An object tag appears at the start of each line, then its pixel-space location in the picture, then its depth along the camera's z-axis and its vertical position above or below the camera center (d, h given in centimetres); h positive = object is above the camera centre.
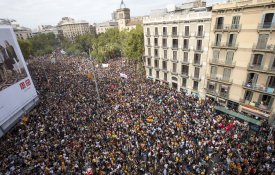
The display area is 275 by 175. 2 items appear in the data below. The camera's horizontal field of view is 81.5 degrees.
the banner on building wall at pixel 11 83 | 2105 -634
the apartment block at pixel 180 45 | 2553 -410
